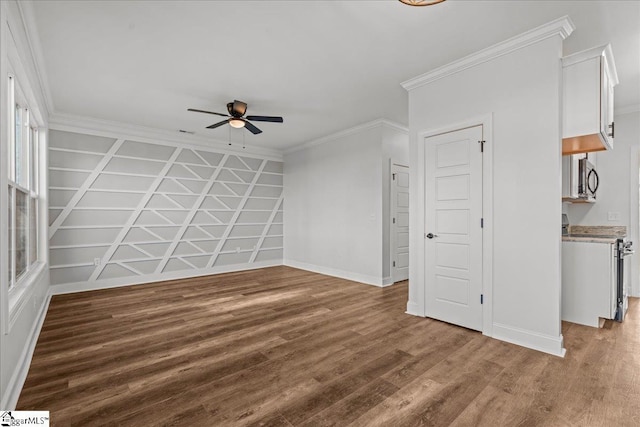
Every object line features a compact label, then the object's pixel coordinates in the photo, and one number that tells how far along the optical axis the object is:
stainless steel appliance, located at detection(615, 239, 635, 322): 3.48
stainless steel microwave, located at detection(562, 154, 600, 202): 3.71
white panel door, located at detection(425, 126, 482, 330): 3.25
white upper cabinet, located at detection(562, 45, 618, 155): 2.79
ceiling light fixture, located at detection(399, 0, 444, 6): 2.10
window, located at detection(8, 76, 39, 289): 2.62
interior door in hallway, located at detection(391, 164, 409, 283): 5.59
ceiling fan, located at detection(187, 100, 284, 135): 4.27
